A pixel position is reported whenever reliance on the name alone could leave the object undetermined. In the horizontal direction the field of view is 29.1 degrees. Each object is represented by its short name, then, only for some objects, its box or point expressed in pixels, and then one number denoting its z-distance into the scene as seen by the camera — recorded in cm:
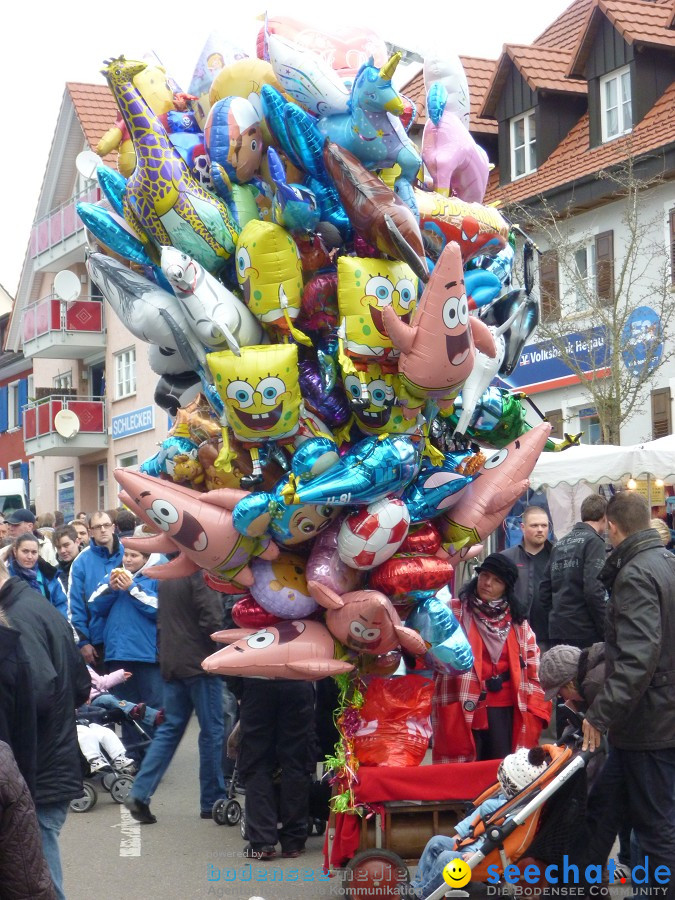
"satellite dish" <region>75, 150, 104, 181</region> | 2278
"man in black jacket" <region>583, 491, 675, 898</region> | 561
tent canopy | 1223
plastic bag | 661
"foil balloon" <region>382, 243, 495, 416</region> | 617
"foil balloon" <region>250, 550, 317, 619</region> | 675
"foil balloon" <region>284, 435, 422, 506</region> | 627
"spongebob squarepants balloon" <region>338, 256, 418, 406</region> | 633
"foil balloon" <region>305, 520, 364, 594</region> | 659
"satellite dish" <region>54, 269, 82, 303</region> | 3155
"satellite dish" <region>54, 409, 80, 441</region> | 3341
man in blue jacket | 1074
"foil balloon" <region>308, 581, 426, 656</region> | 639
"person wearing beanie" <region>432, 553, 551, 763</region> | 737
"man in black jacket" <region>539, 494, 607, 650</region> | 859
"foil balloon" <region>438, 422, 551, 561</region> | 691
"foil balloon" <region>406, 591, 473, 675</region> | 668
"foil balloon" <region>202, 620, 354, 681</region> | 647
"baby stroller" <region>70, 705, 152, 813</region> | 934
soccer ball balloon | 637
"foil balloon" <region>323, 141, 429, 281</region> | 628
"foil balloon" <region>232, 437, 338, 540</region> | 643
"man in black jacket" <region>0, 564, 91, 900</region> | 530
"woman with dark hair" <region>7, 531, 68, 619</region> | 1013
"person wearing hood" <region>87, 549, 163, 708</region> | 1041
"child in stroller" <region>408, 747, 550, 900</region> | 570
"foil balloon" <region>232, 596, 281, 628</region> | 692
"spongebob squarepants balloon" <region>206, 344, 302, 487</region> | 631
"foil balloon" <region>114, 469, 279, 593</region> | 656
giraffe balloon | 659
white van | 2736
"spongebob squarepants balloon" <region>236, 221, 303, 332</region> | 646
